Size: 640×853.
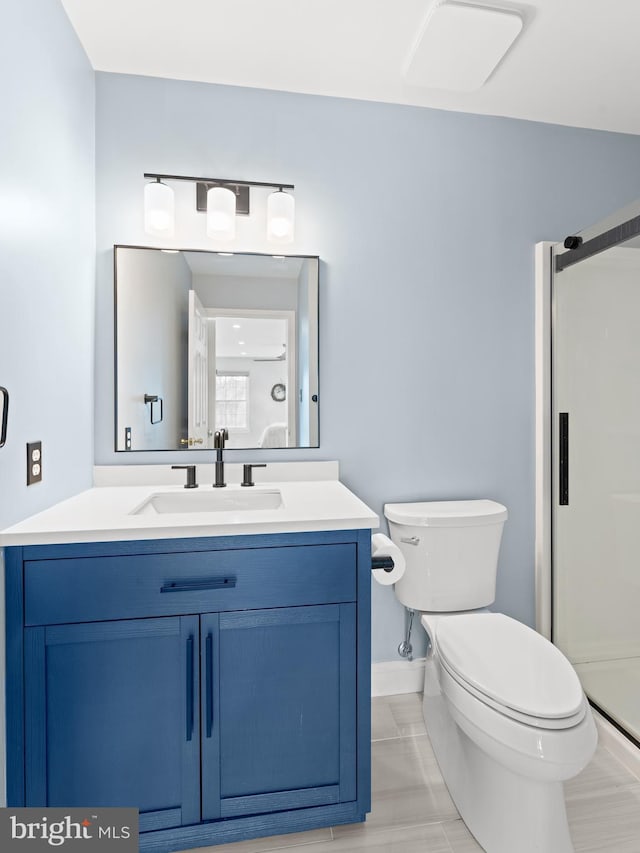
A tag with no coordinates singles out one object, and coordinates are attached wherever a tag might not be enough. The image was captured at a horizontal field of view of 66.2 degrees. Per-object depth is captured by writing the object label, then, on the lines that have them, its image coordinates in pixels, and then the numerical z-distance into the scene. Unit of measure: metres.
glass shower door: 1.74
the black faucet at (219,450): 1.73
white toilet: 1.17
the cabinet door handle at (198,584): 1.23
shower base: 1.69
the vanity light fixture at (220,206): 1.76
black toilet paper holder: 1.37
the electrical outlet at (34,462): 1.29
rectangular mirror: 1.82
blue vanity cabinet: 1.17
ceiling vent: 1.48
